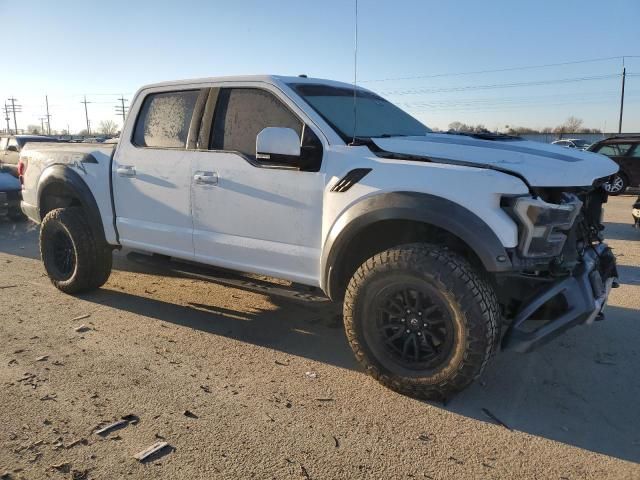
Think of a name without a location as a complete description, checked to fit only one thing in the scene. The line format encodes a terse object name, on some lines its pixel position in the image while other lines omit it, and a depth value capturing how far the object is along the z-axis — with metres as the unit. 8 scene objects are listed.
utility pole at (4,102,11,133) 101.88
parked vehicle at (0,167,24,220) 10.06
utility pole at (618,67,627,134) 50.72
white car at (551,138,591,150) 31.50
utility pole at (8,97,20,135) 100.06
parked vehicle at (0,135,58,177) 14.62
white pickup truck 3.09
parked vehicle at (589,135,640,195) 14.79
